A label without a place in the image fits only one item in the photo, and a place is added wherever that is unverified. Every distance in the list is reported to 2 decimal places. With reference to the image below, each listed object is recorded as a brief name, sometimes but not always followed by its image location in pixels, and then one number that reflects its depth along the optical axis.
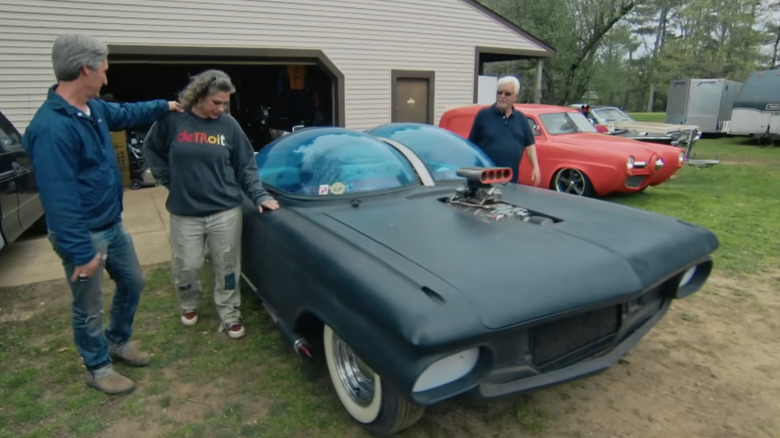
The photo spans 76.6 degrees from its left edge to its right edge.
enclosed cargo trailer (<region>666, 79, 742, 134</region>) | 19.06
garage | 8.38
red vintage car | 7.00
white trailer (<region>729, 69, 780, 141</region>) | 16.28
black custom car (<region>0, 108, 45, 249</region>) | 4.23
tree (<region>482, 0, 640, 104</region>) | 25.61
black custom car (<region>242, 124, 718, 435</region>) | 1.79
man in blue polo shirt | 4.55
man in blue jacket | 2.17
